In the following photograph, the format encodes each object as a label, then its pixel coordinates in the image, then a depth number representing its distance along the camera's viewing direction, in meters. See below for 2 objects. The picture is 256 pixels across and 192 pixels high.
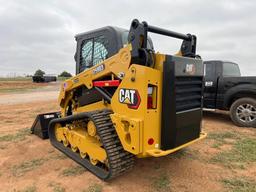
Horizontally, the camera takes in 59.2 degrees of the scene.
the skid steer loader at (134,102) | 2.94
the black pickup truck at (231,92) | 6.44
